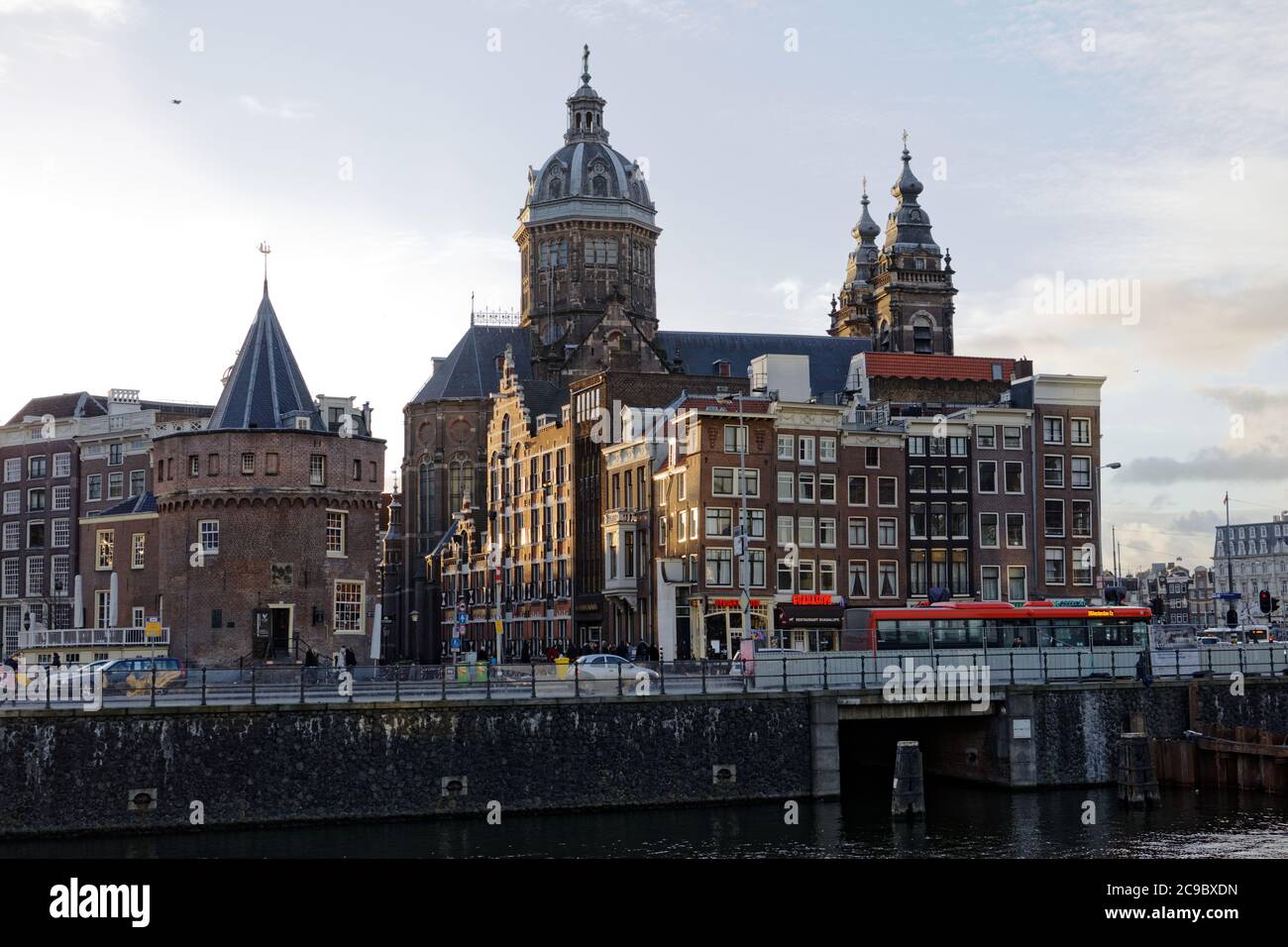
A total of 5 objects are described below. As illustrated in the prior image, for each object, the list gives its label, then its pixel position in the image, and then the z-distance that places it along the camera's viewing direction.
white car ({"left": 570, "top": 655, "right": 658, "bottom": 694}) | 53.81
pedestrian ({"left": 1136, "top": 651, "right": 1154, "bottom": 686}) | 59.88
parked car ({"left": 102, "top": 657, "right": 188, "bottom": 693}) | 47.56
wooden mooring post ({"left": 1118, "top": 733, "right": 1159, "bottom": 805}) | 51.75
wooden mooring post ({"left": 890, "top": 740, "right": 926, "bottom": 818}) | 49.41
